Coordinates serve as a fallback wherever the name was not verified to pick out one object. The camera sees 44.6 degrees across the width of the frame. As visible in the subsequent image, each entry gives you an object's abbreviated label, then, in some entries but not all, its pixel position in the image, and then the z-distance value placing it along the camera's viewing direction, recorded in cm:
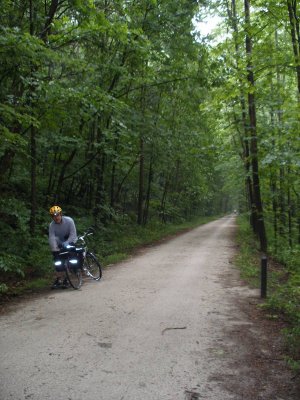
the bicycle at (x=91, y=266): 1043
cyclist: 906
